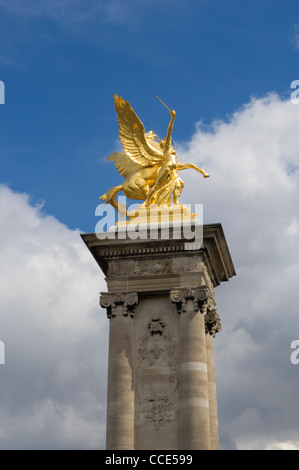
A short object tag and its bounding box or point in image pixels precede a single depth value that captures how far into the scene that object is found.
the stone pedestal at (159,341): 28.41
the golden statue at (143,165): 32.56
